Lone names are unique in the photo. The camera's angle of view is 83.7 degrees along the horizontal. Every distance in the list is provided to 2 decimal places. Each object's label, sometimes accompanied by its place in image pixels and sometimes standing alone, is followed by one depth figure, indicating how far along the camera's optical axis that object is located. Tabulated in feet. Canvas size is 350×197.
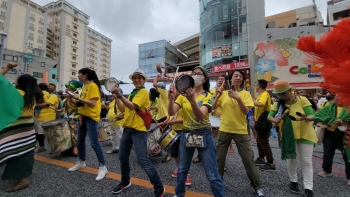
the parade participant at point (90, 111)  10.93
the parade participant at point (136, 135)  8.25
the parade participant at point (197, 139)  6.80
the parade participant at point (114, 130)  16.54
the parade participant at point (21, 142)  9.21
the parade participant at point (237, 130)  8.70
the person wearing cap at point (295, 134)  8.88
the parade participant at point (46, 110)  15.16
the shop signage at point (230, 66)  69.10
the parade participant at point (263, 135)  12.55
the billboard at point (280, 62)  59.11
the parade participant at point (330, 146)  11.32
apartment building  128.47
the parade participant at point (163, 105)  14.14
